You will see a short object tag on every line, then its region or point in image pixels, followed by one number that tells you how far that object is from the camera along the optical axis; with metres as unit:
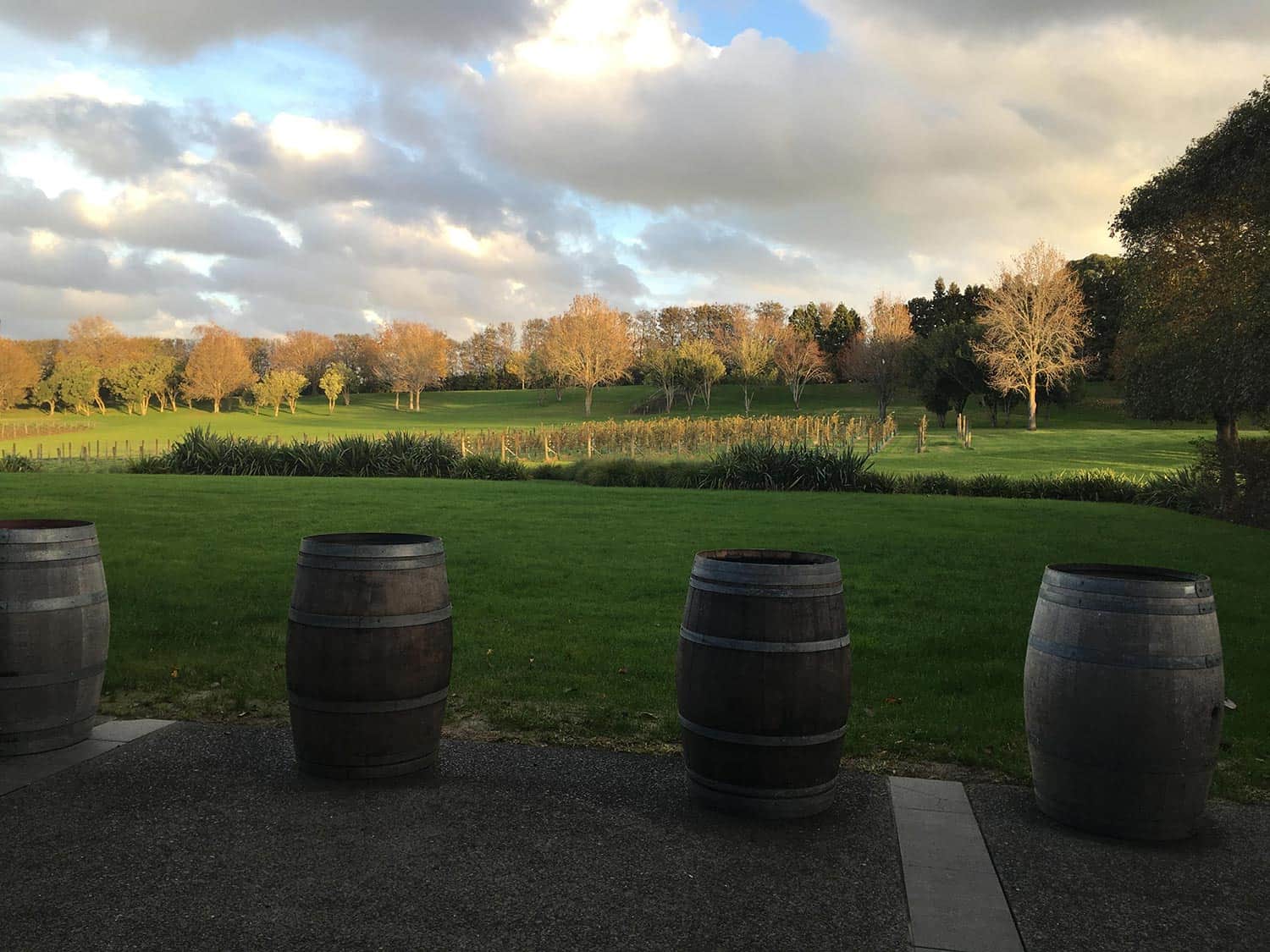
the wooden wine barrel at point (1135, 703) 3.98
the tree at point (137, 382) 89.44
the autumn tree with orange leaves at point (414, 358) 97.50
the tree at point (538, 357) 96.51
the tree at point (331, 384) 94.31
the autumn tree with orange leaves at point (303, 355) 117.62
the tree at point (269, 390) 92.00
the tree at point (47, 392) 86.21
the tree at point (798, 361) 82.00
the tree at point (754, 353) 85.31
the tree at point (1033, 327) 56.00
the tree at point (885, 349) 71.31
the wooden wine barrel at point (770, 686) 4.15
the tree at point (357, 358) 119.69
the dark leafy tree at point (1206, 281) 18.52
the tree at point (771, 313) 98.05
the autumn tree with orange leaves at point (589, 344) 83.75
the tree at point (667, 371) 80.44
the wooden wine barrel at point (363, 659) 4.50
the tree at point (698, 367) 79.88
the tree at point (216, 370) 91.75
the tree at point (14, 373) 83.31
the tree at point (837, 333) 94.06
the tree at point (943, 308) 81.56
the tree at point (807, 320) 96.00
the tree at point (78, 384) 86.38
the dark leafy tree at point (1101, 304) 65.88
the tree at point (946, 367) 62.03
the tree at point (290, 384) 92.44
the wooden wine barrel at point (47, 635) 4.73
